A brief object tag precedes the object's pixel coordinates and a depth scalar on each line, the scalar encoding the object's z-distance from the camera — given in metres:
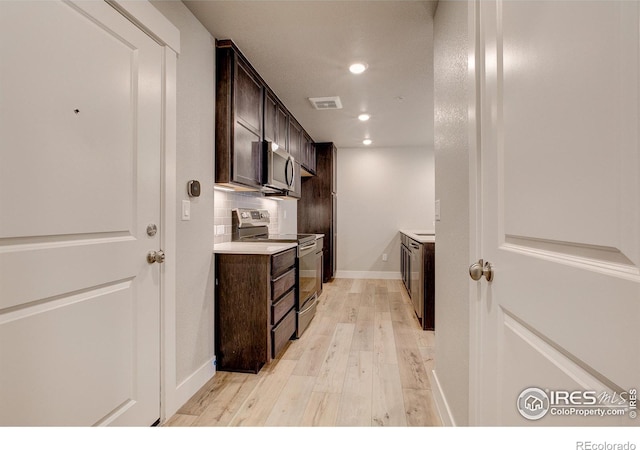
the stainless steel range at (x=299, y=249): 2.95
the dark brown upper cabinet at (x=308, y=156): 4.52
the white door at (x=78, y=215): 1.01
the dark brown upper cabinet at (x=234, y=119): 2.24
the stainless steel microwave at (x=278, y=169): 2.85
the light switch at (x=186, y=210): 1.86
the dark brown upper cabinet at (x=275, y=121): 2.98
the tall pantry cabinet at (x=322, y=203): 5.28
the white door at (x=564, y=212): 0.48
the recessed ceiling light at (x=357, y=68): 2.61
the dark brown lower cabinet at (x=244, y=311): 2.22
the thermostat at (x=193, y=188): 1.91
